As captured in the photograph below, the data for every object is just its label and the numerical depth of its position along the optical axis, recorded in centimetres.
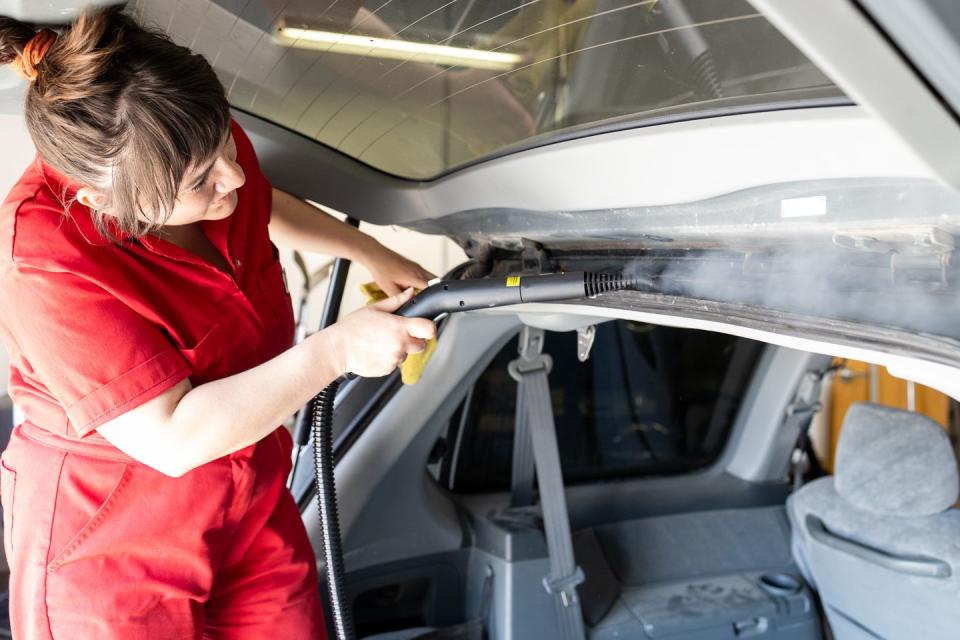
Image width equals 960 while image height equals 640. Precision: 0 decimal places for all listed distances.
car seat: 153
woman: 90
